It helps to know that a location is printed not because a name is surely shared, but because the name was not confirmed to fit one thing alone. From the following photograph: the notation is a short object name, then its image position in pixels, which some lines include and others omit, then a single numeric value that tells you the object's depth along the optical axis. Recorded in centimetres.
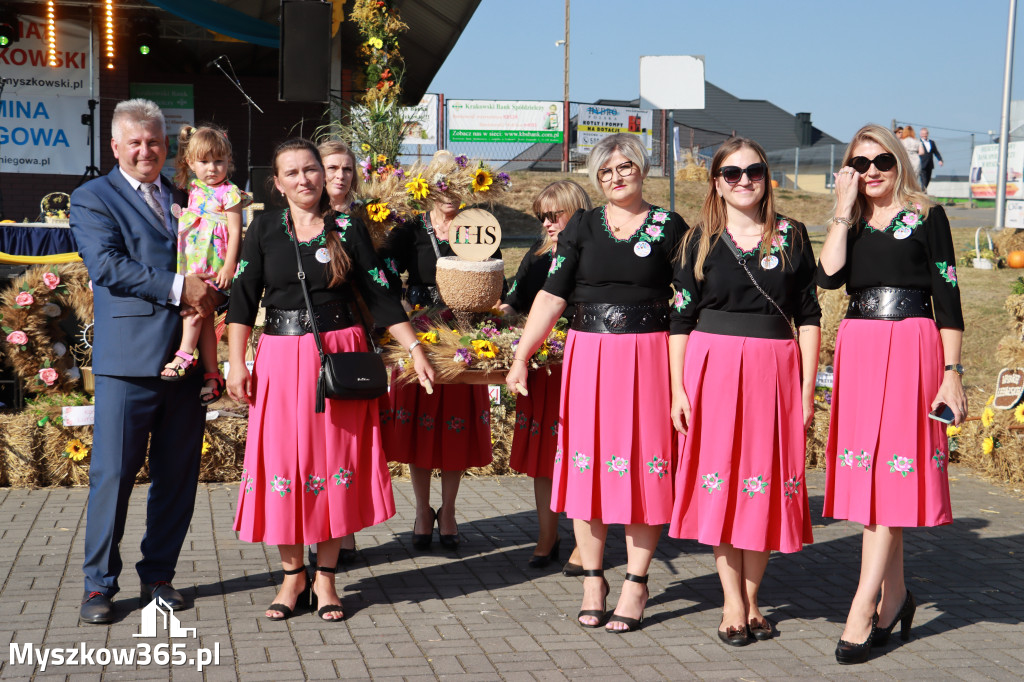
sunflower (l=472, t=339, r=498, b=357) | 443
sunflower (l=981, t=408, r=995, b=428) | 689
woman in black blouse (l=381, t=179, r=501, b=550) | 529
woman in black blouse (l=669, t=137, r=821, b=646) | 387
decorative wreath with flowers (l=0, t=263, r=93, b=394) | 690
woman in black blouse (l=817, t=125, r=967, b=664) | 377
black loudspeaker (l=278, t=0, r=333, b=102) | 1026
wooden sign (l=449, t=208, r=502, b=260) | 484
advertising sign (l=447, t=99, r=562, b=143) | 2281
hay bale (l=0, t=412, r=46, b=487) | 644
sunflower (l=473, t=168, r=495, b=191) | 508
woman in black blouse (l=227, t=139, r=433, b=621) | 411
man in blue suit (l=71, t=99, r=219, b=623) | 407
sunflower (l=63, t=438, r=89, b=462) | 655
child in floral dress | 427
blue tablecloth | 947
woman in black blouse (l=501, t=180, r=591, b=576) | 504
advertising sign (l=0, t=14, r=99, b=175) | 1530
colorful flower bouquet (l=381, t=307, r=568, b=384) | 443
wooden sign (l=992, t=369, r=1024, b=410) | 485
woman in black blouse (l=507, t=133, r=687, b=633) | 416
